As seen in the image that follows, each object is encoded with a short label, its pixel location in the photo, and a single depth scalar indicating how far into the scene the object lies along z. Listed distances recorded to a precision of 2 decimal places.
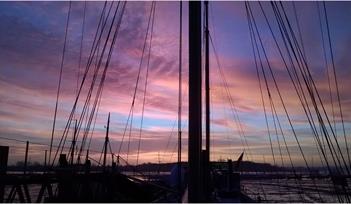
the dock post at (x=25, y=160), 13.54
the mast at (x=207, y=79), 14.90
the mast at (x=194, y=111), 5.69
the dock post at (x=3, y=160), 10.74
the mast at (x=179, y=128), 8.49
